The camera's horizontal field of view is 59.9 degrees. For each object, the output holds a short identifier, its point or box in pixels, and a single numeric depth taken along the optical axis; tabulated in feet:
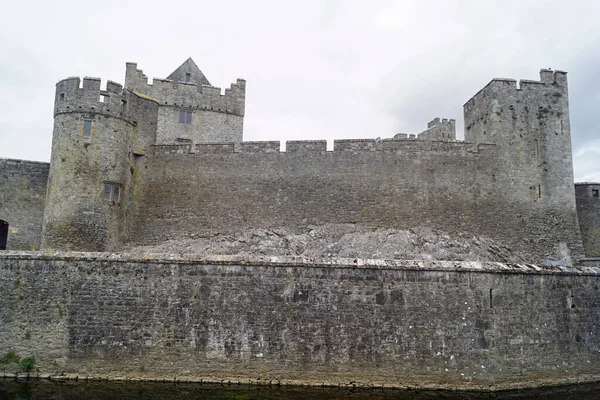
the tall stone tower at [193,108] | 97.04
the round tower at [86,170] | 63.61
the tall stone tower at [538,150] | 70.69
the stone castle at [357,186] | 69.46
